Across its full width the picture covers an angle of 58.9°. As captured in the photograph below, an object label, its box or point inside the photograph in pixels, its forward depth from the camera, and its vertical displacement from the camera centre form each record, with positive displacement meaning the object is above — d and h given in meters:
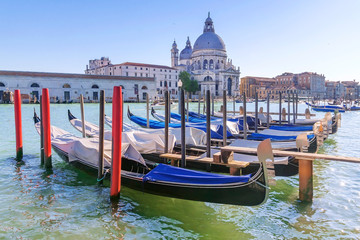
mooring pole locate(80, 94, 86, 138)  7.64 -0.56
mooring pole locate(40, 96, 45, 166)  6.32 -0.97
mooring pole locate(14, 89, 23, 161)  6.59 -0.49
